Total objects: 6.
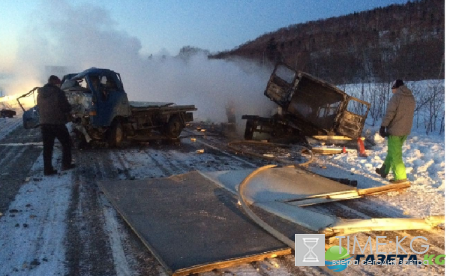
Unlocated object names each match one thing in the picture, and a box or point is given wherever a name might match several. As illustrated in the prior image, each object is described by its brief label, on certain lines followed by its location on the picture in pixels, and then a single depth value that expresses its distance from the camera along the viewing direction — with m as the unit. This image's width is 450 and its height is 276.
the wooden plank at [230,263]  3.13
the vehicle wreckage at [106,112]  9.25
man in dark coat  6.97
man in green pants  5.97
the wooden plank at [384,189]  5.49
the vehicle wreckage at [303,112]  10.52
